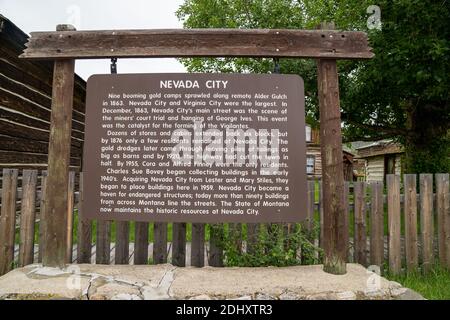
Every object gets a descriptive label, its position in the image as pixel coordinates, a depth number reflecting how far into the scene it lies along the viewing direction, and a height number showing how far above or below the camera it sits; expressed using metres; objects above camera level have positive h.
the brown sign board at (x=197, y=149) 3.30 +0.35
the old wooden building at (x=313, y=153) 27.32 +2.66
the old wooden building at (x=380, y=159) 19.97 +1.86
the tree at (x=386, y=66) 6.44 +2.94
